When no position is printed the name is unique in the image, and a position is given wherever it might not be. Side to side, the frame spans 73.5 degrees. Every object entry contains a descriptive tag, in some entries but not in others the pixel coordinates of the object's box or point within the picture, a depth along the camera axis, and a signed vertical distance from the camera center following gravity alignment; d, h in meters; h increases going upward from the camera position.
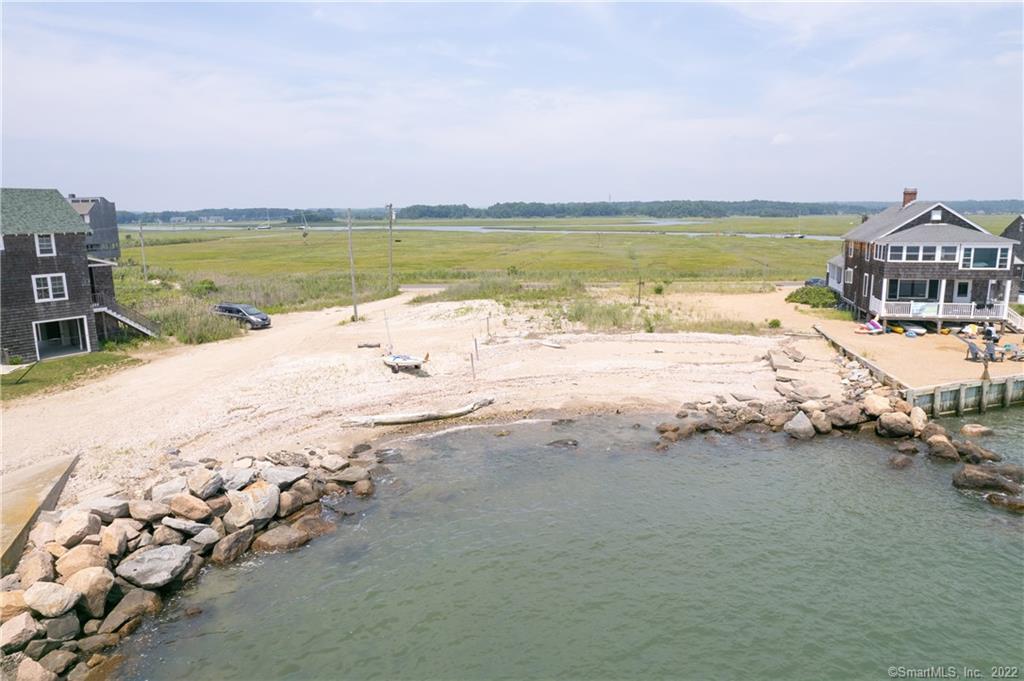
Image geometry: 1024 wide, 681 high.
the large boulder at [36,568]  16.41 -7.99
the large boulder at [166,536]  18.90 -8.32
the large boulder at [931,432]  27.22 -8.41
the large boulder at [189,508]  19.95 -7.95
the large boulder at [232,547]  19.09 -8.79
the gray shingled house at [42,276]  34.56 -2.12
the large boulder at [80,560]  16.92 -8.03
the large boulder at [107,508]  19.39 -7.71
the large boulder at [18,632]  14.52 -8.41
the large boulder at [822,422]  28.55 -8.34
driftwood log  29.33 -8.14
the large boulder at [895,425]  27.83 -8.28
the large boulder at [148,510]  19.56 -7.87
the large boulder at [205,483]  20.77 -7.60
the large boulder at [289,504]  21.44 -8.51
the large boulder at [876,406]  29.08 -7.86
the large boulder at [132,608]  16.05 -8.91
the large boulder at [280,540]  19.73 -8.86
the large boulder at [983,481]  22.78 -8.72
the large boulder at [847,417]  28.75 -8.17
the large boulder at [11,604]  15.35 -8.22
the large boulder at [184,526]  19.41 -8.22
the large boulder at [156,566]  17.29 -8.46
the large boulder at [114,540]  17.97 -8.03
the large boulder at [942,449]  25.64 -8.60
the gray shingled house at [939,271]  42.62 -3.26
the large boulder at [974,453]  25.44 -8.69
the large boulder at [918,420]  27.88 -8.19
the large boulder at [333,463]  24.30 -8.24
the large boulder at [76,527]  17.88 -7.68
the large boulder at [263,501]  20.58 -8.12
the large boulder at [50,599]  15.40 -8.13
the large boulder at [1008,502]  21.53 -8.93
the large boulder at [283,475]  22.29 -7.97
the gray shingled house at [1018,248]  50.72 -2.34
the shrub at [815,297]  55.34 -6.23
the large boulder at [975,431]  28.48 -8.79
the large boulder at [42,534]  17.99 -7.89
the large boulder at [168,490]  20.67 -7.78
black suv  48.09 -5.89
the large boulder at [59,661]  14.48 -8.97
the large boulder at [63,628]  15.25 -8.70
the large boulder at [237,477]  21.77 -7.80
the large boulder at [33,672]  13.93 -8.80
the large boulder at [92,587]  16.08 -8.22
